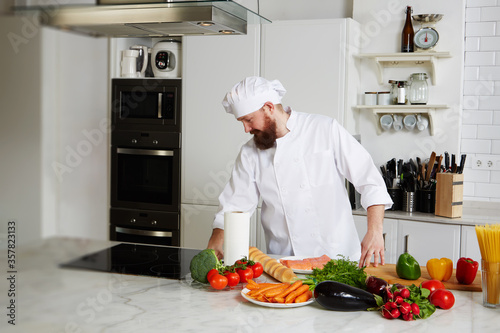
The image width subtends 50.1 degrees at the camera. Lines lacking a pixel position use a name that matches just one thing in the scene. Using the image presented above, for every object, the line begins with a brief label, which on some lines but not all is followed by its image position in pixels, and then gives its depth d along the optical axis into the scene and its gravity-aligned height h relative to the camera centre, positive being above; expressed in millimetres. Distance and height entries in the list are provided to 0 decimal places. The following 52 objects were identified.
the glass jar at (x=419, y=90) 3742 +279
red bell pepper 1878 -491
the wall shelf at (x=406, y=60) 3670 +494
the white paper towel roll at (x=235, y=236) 1969 -404
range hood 1460 +352
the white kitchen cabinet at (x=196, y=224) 3990 -736
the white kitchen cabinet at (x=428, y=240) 3352 -697
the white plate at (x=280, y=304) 1633 -540
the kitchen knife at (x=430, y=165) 3561 -234
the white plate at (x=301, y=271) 2000 -535
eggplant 1578 -499
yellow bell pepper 1922 -497
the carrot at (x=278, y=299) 1651 -531
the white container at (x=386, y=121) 3920 +61
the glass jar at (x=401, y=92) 3768 +264
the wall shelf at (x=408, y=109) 3695 +146
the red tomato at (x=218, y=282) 1802 -523
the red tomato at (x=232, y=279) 1834 -521
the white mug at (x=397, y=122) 3904 +55
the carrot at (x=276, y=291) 1665 -514
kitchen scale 3689 +670
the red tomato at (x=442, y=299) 1626 -513
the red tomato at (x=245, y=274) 1872 -516
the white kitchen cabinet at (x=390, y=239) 3502 -716
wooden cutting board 1882 -546
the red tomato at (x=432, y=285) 1699 -493
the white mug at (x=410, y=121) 3857 +63
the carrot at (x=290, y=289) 1670 -507
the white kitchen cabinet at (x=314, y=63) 3664 +454
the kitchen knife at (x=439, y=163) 3615 -224
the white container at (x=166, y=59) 4066 +503
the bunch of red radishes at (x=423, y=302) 1551 -501
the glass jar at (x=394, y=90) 3803 +281
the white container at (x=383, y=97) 3834 +231
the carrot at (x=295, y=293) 1656 -516
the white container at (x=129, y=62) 4090 +480
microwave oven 4023 +167
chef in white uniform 2541 -240
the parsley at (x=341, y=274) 1727 -475
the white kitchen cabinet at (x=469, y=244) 3287 -699
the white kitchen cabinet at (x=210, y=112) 3879 +104
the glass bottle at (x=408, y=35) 3787 +671
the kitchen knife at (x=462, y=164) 3459 -219
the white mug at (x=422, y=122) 3852 +58
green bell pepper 1923 -497
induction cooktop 2096 -577
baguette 1880 -515
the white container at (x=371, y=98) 3863 +224
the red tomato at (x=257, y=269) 1927 -513
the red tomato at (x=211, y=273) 1835 -503
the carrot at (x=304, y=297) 1662 -529
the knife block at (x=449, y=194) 3402 -407
